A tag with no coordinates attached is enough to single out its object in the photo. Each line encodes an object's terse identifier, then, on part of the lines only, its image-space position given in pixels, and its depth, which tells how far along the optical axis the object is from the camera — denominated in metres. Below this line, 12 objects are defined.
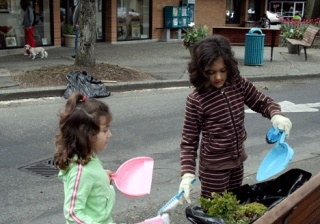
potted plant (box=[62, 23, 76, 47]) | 16.42
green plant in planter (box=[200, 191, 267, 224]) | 2.57
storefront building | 14.98
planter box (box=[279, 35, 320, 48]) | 18.80
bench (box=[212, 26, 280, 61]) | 14.81
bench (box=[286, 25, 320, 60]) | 15.22
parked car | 33.47
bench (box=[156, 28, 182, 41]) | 19.38
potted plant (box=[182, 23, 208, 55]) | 13.69
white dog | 13.50
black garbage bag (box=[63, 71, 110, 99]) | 9.66
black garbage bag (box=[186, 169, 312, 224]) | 2.85
